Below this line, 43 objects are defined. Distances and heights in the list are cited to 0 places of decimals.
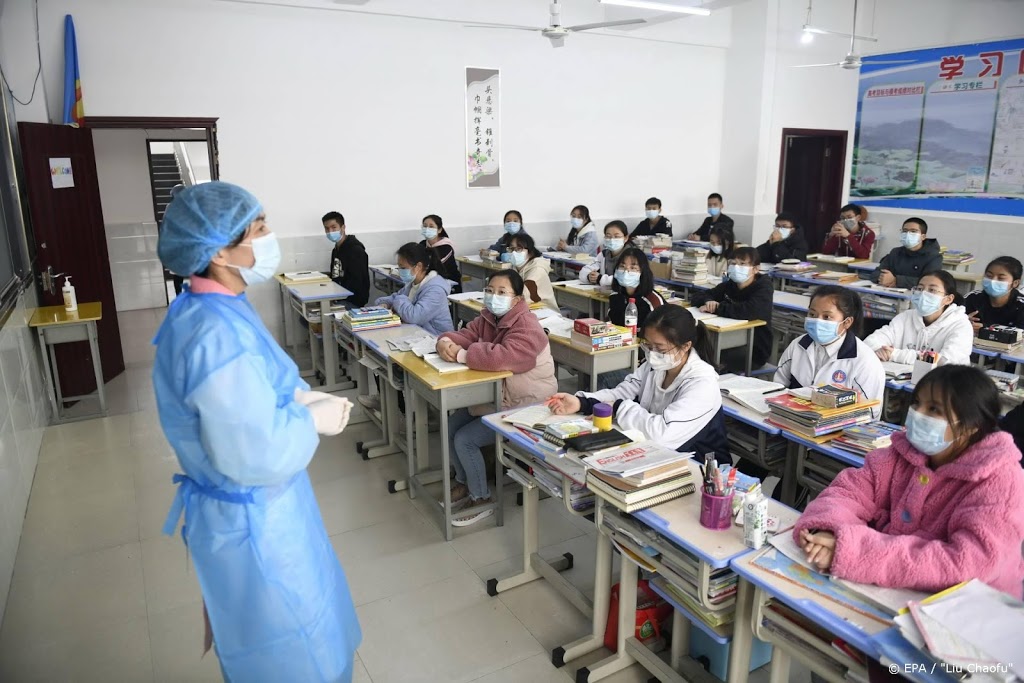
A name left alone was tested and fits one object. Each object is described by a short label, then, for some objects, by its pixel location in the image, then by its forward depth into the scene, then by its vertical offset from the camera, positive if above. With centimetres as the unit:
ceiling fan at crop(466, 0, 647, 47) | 521 +117
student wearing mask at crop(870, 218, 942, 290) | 633 -69
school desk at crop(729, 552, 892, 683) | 159 -111
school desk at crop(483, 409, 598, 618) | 253 -127
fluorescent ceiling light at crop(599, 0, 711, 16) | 597 +153
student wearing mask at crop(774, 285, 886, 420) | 333 -78
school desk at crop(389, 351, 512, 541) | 340 -102
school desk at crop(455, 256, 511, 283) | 767 -93
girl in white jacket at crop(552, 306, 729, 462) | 281 -88
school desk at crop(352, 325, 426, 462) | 430 -130
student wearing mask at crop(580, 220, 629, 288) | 709 -67
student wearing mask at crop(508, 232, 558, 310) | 579 -72
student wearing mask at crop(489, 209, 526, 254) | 840 -45
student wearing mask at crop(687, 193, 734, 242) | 977 -50
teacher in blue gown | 152 -58
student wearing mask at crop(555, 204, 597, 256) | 860 -60
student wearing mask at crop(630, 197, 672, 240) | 941 -48
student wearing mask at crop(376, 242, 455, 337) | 486 -78
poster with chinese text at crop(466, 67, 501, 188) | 821 +68
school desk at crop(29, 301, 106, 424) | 504 -105
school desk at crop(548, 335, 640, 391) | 423 -107
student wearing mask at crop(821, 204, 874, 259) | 828 -61
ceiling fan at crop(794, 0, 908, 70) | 803 +139
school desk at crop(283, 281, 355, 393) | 562 -108
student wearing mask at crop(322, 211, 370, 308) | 657 -77
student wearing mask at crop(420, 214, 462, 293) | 725 -62
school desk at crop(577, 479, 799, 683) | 195 -112
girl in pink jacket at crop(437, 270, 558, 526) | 355 -91
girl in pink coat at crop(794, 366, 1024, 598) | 168 -85
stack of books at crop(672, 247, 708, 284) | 650 -76
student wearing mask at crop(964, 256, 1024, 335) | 454 -78
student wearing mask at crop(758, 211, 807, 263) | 800 -69
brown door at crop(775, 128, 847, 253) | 1036 +6
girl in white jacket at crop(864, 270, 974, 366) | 404 -85
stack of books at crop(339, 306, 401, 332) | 467 -89
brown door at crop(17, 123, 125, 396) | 539 -28
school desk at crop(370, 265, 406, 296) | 720 -99
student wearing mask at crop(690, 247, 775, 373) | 510 -87
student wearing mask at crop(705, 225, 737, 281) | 698 -66
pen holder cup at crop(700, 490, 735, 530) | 200 -93
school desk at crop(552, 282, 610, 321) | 620 -105
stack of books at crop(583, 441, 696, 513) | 213 -90
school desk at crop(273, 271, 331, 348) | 671 -130
